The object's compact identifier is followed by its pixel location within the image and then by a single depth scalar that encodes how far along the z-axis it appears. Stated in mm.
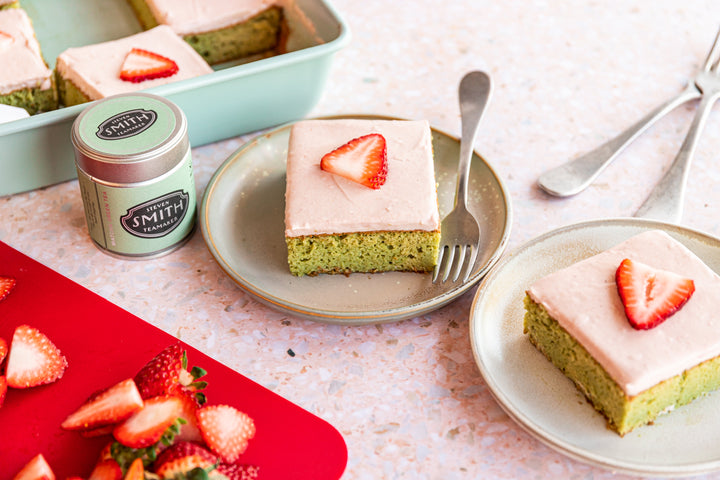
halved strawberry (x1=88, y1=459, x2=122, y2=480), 894
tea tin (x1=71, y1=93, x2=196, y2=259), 961
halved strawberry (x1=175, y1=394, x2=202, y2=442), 905
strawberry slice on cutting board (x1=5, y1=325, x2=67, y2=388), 940
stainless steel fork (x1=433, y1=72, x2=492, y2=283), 992
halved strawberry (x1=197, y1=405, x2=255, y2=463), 903
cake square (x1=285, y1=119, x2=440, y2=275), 972
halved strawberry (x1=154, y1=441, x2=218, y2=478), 882
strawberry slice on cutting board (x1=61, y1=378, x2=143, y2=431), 905
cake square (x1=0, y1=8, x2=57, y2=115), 1071
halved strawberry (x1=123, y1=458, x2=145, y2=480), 879
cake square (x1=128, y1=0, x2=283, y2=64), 1129
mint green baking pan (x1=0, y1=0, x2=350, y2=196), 1008
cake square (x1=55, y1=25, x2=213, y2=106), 1059
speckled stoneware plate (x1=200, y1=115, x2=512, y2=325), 968
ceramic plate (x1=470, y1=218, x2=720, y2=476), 906
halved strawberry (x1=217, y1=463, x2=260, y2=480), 899
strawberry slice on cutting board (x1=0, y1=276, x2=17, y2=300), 981
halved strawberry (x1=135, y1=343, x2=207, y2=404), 917
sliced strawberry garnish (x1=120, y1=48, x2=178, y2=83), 1061
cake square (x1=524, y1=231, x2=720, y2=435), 903
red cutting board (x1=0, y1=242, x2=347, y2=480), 917
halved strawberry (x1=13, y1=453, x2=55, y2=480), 898
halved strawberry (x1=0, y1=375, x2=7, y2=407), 934
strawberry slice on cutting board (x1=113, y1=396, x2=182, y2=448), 892
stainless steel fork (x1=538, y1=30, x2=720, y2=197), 1054
